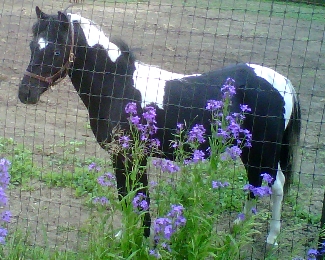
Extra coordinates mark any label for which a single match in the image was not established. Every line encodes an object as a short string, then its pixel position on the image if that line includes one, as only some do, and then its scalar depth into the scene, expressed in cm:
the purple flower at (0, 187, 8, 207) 269
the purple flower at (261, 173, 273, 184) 265
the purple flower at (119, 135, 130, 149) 272
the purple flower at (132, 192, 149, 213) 267
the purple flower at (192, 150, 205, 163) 257
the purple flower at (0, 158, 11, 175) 275
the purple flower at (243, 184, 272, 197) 261
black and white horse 373
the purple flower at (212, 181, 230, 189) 254
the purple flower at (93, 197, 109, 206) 268
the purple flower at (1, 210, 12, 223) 276
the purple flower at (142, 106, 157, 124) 278
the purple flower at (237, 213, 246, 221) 267
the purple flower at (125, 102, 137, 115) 279
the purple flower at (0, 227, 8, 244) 269
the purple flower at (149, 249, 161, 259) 257
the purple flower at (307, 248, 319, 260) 266
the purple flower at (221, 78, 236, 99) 281
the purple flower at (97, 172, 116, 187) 269
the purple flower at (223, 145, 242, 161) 259
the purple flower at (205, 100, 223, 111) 281
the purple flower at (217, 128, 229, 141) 261
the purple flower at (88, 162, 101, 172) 274
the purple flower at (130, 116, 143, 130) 276
